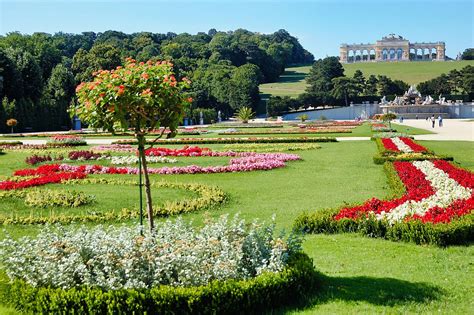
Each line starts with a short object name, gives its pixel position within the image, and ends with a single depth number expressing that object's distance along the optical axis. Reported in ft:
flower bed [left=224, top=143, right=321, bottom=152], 81.61
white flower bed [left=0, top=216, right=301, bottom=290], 18.53
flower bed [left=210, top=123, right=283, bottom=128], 185.01
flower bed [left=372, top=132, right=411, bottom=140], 105.81
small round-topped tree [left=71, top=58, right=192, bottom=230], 21.34
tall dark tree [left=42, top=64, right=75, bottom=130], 190.64
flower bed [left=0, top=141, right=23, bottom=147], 97.38
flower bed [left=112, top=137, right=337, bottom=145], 98.89
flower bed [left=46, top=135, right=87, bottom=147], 94.74
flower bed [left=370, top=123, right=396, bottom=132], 132.69
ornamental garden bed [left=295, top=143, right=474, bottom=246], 26.86
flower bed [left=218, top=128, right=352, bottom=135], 131.54
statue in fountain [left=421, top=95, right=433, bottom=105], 282.77
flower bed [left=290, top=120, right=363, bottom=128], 175.40
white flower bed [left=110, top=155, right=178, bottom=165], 65.46
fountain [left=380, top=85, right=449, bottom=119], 275.18
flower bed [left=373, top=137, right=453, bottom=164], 60.85
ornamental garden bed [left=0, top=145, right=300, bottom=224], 35.63
